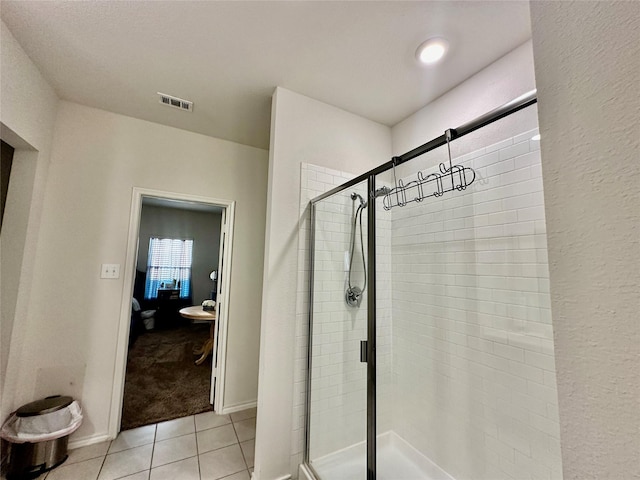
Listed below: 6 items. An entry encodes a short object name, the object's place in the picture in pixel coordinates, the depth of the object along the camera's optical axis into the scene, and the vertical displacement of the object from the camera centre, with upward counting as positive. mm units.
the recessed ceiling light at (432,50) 1539 +1310
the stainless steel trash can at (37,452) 1617 -1160
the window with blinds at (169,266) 5832 +27
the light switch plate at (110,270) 2113 -34
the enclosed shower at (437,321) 1400 -297
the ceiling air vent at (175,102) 2041 +1278
